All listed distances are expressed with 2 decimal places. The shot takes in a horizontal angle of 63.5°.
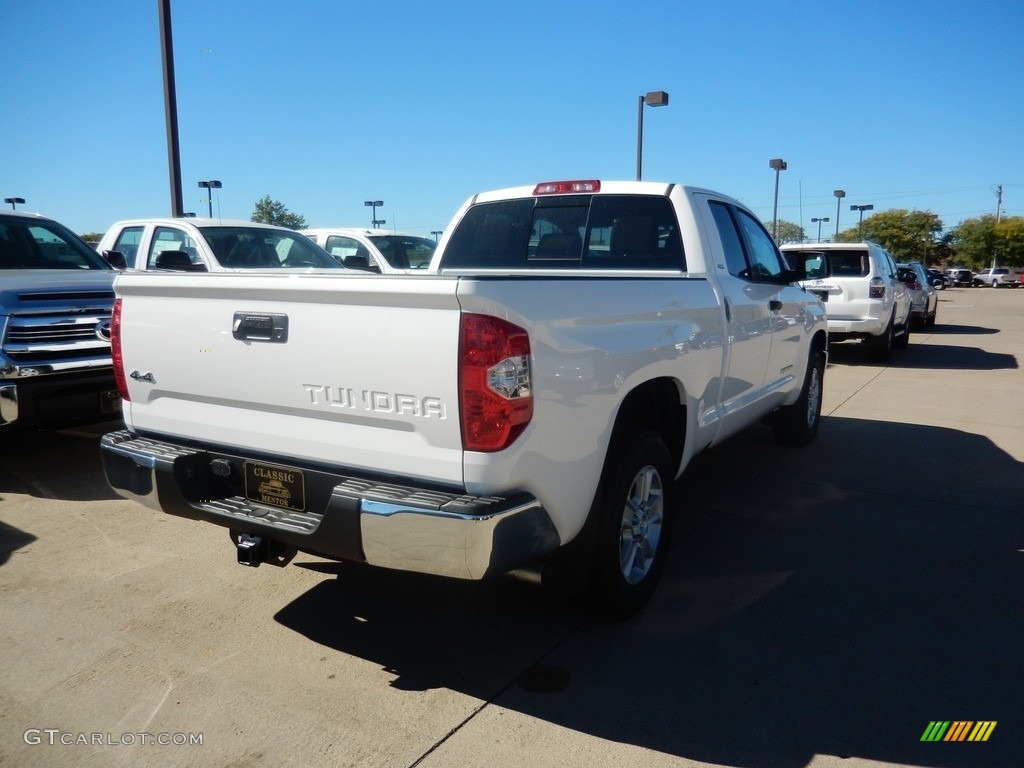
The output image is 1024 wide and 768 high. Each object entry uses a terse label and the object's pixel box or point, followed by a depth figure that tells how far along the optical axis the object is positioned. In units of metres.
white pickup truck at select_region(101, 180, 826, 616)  2.66
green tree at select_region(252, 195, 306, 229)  58.75
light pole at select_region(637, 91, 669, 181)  18.62
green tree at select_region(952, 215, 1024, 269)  74.00
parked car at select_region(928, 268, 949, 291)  45.71
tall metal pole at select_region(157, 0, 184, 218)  9.34
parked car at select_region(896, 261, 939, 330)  18.12
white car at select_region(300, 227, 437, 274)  13.22
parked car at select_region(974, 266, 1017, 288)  54.88
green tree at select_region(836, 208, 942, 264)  75.56
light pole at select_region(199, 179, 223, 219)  25.83
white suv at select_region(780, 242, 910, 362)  12.55
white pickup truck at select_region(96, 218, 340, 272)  8.65
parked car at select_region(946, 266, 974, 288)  54.31
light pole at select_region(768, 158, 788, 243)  30.20
